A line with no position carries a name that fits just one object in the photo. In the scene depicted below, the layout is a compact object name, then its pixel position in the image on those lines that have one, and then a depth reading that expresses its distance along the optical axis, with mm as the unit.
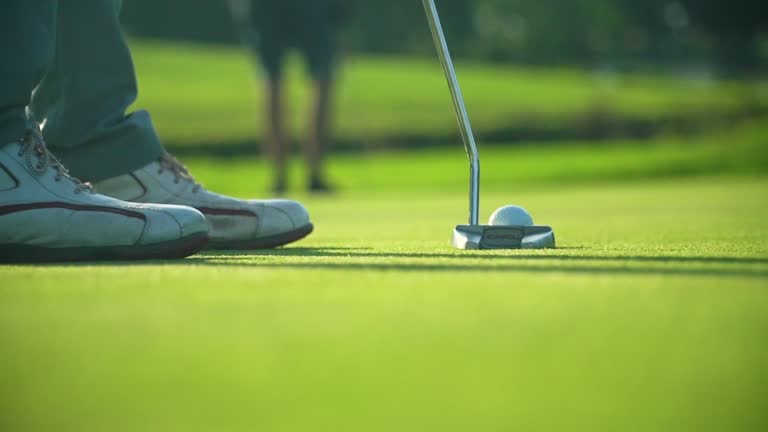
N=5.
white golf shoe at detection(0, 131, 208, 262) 3385
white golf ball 4027
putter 3822
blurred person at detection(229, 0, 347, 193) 13484
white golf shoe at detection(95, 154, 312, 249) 4234
